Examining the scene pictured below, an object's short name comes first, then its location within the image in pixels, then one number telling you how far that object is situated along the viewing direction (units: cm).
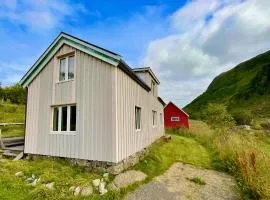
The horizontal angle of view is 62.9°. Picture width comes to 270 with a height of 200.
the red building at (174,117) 3493
